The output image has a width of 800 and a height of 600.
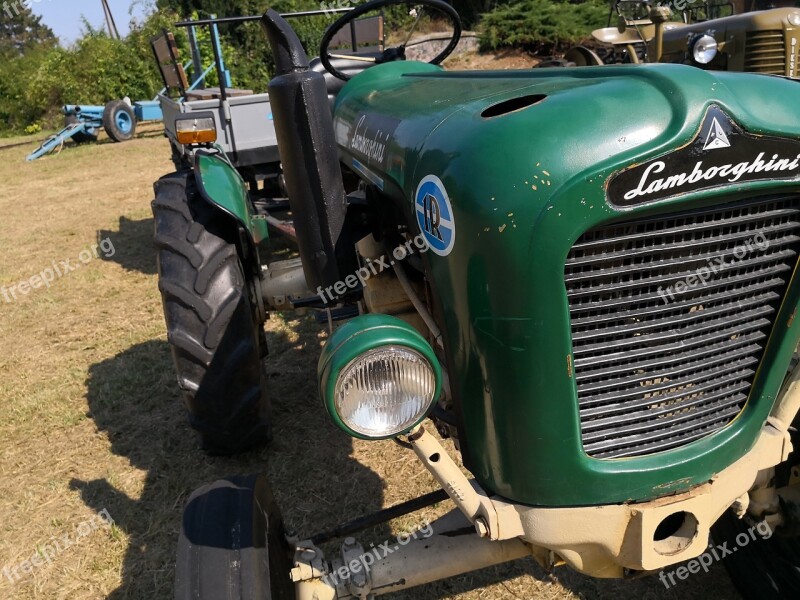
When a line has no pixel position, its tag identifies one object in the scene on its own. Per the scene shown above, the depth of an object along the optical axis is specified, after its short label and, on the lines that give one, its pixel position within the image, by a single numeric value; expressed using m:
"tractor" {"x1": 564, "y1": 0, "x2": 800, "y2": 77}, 3.96
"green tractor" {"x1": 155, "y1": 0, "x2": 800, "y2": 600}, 1.17
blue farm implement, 13.48
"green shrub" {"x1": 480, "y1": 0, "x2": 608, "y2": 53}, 16.05
